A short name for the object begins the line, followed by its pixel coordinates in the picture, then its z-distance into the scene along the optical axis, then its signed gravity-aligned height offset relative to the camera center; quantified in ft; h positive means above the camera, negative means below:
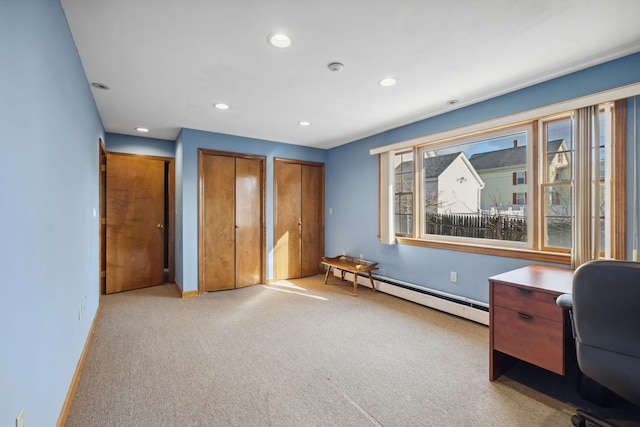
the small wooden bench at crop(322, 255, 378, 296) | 13.62 -2.58
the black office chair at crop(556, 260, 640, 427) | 4.07 -1.62
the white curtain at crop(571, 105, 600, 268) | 7.62 +0.65
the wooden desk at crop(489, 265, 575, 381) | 6.03 -2.39
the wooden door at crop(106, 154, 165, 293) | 14.37 -0.46
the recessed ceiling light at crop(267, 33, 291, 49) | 6.45 +3.85
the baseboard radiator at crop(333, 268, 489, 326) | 10.32 -3.43
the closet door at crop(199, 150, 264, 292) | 14.23 -0.44
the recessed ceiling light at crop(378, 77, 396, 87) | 8.65 +3.88
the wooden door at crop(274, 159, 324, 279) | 16.47 -0.34
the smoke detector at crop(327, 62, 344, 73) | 7.74 +3.86
